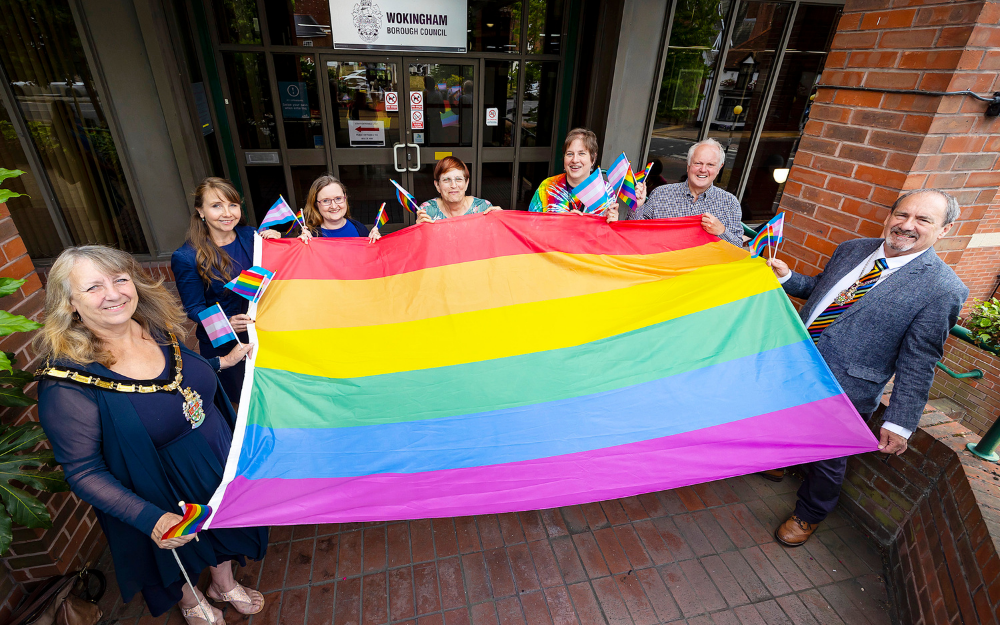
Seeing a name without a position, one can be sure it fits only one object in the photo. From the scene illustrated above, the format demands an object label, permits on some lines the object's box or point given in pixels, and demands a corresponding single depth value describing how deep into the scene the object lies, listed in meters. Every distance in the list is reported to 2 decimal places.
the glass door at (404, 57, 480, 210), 5.92
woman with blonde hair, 1.67
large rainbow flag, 2.08
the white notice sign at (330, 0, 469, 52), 5.41
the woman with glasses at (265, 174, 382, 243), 3.23
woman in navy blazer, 2.69
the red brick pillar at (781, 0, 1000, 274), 2.44
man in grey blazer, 2.21
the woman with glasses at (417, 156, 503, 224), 3.30
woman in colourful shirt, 3.42
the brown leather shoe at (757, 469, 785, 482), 3.25
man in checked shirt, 3.20
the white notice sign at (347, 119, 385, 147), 5.99
